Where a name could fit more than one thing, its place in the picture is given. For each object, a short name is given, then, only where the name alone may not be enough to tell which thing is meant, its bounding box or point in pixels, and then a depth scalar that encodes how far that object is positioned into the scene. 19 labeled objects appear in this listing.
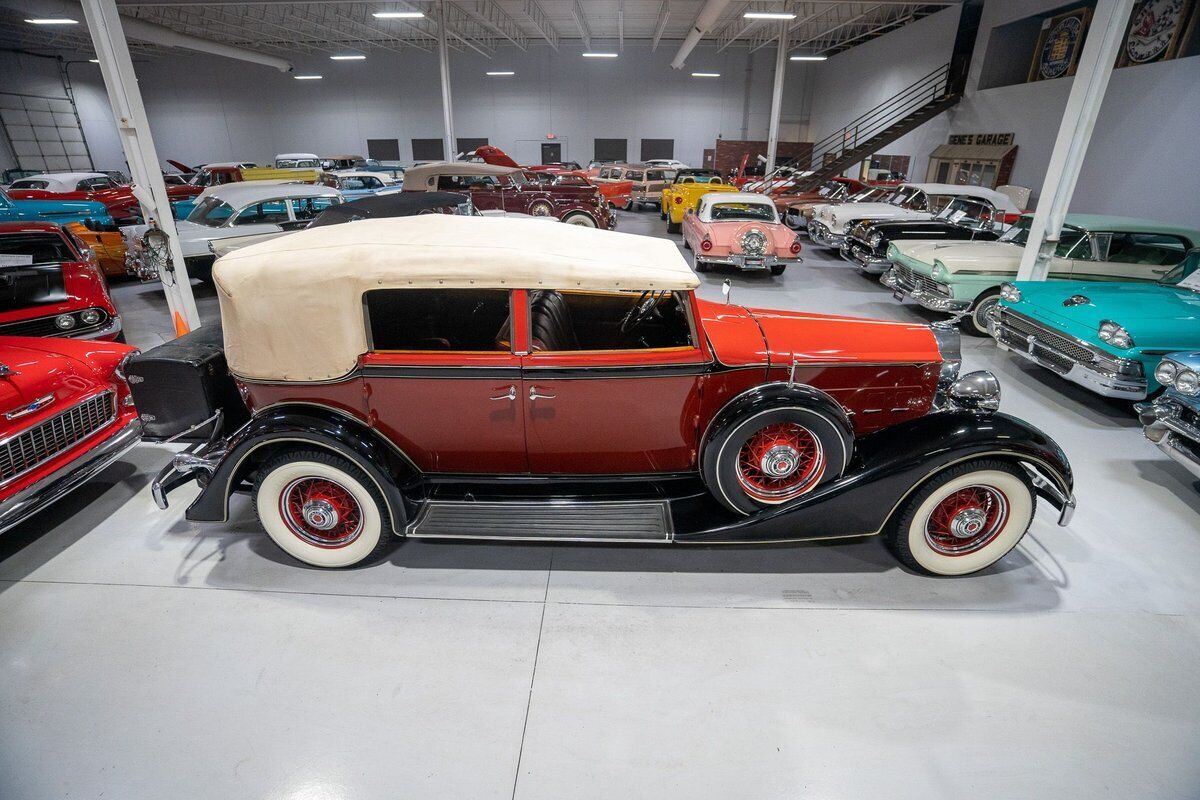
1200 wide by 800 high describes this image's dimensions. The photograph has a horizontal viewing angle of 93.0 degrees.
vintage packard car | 2.73
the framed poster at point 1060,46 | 11.91
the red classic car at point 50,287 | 5.16
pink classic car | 9.08
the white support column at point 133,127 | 5.08
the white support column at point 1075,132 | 5.52
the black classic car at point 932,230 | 8.97
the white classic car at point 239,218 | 7.94
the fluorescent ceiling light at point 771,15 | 12.37
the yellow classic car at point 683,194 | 13.86
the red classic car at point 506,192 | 11.76
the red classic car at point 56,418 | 3.06
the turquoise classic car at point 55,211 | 10.12
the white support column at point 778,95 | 17.64
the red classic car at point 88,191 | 12.31
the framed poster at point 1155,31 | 9.65
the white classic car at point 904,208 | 10.18
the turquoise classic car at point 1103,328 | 4.52
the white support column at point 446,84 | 15.95
